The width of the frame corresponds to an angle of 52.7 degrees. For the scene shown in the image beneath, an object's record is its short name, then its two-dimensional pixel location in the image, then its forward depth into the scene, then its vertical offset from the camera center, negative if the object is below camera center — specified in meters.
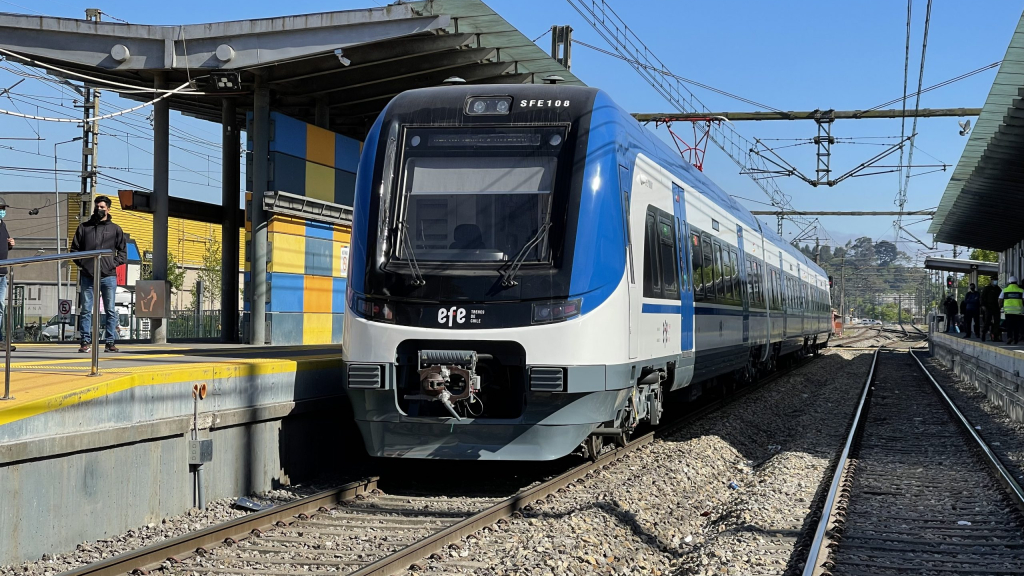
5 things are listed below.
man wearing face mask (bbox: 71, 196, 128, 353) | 10.58 +0.78
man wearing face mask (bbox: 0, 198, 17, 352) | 10.59 +0.83
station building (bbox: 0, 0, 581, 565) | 6.62 +0.83
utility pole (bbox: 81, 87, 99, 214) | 30.89 +5.42
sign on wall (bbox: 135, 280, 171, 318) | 15.41 +0.32
